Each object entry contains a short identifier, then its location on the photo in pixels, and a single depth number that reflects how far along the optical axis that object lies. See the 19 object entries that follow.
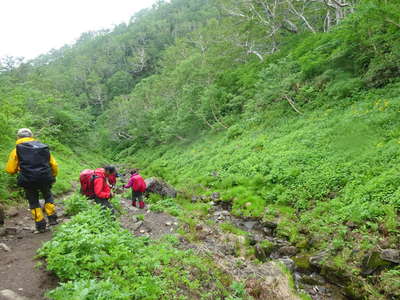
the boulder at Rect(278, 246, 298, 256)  9.30
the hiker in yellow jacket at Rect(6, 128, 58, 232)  6.04
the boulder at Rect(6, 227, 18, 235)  6.57
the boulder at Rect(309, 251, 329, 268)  8.32
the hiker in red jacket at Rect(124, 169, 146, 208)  11.58
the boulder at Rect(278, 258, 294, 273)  8.24
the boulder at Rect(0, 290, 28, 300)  4.06
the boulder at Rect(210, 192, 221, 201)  14.82
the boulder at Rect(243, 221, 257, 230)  11.55
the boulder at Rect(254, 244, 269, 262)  9.01
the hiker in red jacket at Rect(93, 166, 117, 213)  7.37
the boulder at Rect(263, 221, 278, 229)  11.06
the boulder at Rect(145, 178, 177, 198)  14.36
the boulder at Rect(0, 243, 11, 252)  5.65
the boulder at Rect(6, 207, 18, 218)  7.68
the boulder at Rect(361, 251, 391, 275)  7.49
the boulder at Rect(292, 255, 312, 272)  8.45
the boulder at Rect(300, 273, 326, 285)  7.84
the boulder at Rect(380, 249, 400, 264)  7.36
